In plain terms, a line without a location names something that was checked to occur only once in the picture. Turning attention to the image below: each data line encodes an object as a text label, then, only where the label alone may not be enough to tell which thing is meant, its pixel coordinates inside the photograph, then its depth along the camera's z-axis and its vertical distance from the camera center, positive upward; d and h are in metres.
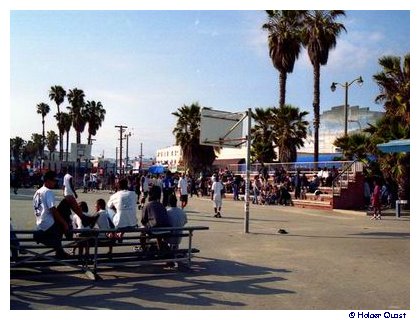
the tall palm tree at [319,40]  32.69 +9.37
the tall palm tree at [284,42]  36.09 +10.11
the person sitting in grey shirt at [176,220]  8.98 -0.78
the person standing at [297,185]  26.79 -0.28
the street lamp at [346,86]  31.93 +6.22
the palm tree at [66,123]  73.56 +8.14
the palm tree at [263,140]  36.22 +2.97
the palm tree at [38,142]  115.05 +8.23
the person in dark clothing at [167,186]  19.67 -0.33
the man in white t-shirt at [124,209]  9.07 -0.59
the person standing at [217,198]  18.69 -0.73
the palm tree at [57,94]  72.31 +12.12
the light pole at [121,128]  64.03 +6.43
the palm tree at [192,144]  41.88 +2.91
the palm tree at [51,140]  113.88 +8.46
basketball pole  13.36 +0.20
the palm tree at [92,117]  70.25 +8.63
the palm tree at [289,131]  33.88 +3.37
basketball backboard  15.00 +1.55
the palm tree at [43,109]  89.12 +12.19
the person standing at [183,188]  19.72 -0.42
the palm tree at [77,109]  68.75 +9.56
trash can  20.45 -1.12
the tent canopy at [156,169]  53.75 +0.98
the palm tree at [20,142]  110.49 +7.98
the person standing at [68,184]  16.25 -0.25
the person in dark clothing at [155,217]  8.87 -0.71
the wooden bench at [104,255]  7.56 -1.30
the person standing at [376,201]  19.44 -0.79
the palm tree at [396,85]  22.17 +4.56
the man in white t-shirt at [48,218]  7.41 -0.63
